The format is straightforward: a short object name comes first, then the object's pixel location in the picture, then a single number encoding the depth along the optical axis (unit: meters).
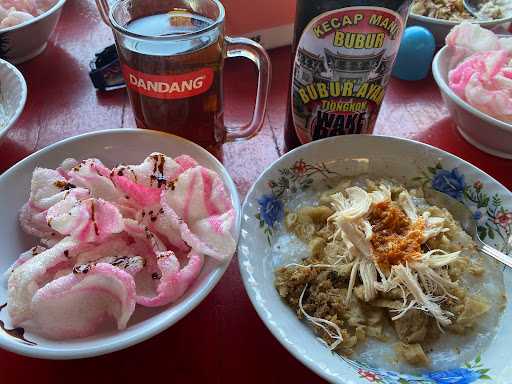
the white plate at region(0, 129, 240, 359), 0.37
